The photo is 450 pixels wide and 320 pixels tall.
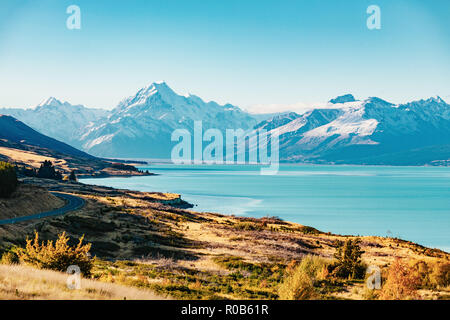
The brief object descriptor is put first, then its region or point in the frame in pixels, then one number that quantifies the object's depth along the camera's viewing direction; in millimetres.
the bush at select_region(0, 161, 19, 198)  57125
